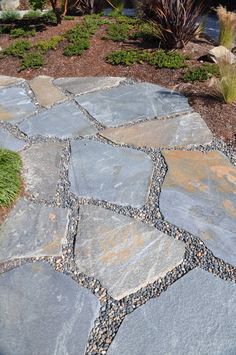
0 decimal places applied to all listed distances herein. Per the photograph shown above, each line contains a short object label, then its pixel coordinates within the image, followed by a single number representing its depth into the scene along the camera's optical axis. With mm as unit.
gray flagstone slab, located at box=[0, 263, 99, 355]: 1671
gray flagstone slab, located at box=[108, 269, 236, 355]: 1659
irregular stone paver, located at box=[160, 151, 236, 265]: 2182
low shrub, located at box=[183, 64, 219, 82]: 3795
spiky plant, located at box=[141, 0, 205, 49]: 4258
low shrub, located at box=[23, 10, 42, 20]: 5796
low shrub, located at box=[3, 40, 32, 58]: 4520
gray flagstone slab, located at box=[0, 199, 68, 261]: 2119
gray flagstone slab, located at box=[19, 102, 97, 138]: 3170
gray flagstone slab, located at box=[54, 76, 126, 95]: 3812
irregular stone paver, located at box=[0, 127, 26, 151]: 2994
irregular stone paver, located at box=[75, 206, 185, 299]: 1961
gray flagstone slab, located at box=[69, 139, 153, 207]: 2504
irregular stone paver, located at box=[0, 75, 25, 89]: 4039
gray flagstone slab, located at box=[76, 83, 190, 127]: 3348
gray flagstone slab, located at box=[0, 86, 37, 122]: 3443
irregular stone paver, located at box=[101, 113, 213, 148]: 3006
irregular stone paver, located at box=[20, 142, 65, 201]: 2549
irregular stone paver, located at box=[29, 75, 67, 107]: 3663
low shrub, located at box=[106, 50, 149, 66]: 4223
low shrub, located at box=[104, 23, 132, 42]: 4766
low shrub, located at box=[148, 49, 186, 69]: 4039
